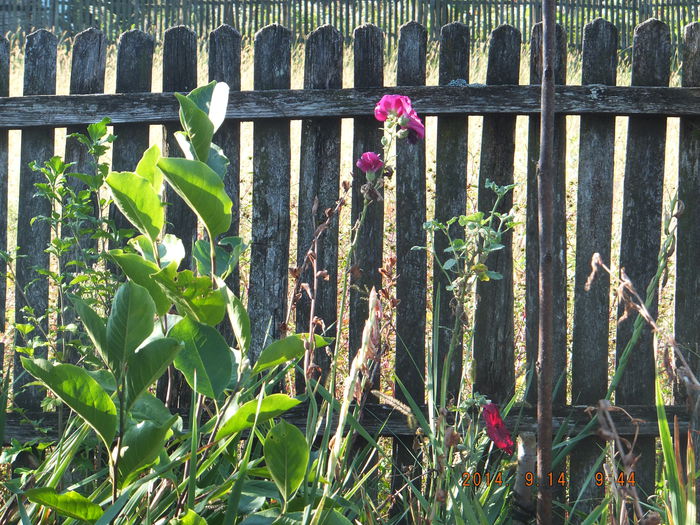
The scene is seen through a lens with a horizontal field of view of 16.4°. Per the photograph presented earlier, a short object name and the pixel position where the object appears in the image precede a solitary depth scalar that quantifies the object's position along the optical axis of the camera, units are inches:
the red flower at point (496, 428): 186.2
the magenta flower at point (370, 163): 191.1
